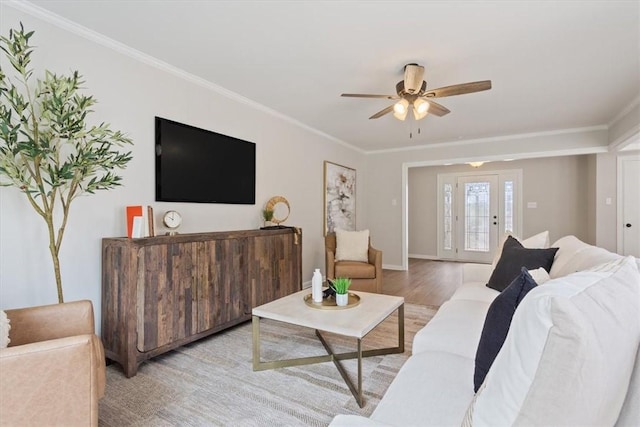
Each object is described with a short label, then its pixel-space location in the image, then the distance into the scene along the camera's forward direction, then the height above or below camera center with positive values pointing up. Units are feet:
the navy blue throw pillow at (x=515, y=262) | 7.50 -1.19
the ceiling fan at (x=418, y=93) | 8.37 +3.32
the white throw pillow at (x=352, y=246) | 13.99 -1.47
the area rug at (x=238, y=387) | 5.61 -3.57
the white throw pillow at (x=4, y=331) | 4.30 -1.62
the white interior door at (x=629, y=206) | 15.35 +0.35
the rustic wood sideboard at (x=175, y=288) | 7.07 -1.93
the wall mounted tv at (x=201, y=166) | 9.02 +1.51
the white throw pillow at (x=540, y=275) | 6.11 -1.21
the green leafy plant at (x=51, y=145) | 5.48 +1.31
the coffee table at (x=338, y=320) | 6.07 -2.17
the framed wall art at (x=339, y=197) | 17.07 +0.90
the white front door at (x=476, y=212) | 22.29 +0.09
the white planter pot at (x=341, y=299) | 7.30 -1.99
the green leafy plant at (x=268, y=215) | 12.10 -0.07
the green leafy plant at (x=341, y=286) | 7.33 -1.68
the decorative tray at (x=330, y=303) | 7.13 -2.10
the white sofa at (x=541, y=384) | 1.93 -1.21
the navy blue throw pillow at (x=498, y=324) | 3.43 -1.24
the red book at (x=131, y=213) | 7.43 +0.00
